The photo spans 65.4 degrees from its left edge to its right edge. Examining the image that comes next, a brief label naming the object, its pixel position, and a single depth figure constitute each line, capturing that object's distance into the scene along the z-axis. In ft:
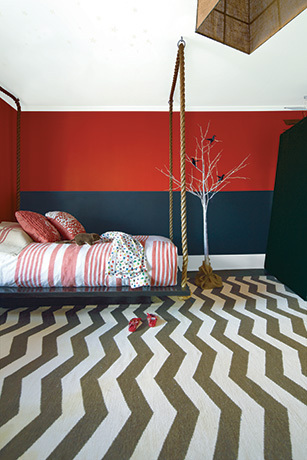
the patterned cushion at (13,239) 7.55
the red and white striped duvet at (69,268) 7.24
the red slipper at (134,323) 6.91
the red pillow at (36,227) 8.57
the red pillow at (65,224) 9.87
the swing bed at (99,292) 6.98
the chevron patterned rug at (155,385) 3.54
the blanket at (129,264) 7.18
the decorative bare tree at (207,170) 13.47
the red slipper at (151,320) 7.20
